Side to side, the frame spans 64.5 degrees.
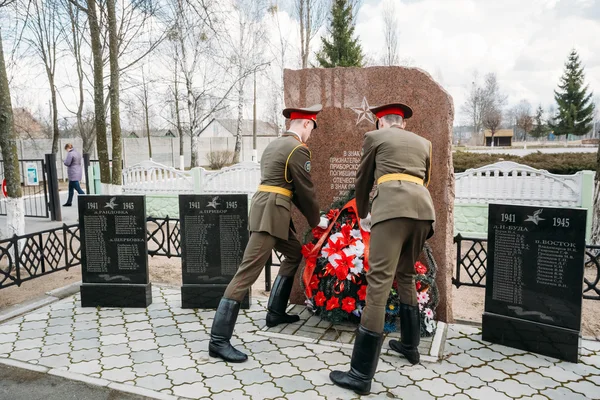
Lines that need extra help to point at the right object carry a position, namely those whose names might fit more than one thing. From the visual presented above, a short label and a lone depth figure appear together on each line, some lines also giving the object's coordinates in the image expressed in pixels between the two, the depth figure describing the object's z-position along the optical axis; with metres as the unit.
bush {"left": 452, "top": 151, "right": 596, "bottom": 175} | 14.79
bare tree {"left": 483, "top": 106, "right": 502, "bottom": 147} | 49.90
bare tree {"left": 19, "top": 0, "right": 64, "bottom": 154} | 17.28
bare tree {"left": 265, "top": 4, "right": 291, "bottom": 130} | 23.85
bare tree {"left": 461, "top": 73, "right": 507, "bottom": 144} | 53.69
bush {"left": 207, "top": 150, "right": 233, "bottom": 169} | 27.14
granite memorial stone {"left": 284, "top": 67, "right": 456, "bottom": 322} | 4.46
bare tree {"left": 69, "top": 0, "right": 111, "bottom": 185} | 8.17
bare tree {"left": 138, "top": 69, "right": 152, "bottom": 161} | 20.23
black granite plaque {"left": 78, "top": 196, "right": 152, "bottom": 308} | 5.10
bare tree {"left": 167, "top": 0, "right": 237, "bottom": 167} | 20.06
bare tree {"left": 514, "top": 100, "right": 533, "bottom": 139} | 53.72
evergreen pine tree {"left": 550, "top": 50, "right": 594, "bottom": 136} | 43.72
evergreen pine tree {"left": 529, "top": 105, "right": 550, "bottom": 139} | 50.90
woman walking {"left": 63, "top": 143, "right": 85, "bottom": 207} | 12.92
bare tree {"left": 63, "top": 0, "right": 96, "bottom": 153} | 8.62
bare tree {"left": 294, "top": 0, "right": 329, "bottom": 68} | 24.66
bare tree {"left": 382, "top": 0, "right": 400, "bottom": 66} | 28.42
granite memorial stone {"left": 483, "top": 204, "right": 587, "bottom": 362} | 3.73
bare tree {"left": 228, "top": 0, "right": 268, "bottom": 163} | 21.15
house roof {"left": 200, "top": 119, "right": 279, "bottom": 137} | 48.97
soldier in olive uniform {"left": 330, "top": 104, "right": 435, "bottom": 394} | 3.29
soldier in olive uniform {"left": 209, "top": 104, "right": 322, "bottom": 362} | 3.86
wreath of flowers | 4.16
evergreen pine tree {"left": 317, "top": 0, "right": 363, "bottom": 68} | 25.30
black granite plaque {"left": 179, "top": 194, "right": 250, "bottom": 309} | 4.98
